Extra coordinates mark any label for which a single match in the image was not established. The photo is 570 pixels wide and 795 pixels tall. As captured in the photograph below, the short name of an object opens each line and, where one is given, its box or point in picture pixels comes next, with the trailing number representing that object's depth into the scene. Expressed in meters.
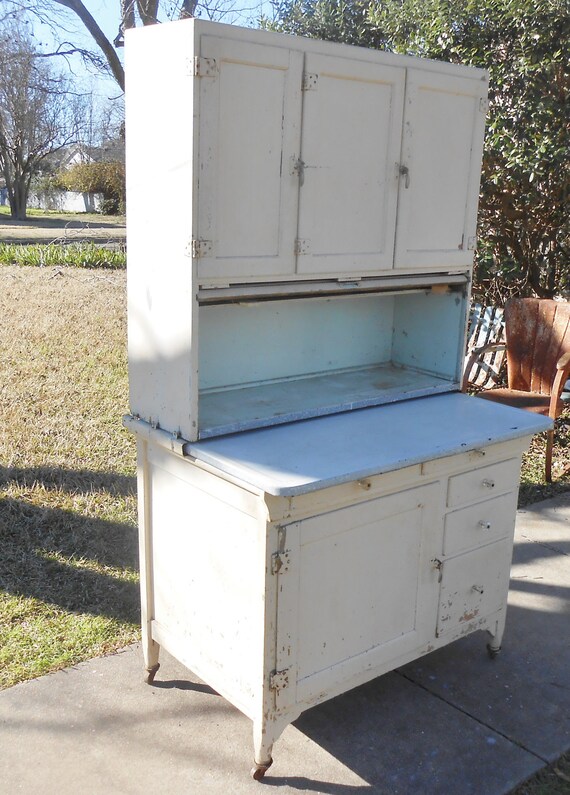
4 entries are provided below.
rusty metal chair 5.07
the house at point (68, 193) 31.98
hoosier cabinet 2.42
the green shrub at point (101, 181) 27.51
